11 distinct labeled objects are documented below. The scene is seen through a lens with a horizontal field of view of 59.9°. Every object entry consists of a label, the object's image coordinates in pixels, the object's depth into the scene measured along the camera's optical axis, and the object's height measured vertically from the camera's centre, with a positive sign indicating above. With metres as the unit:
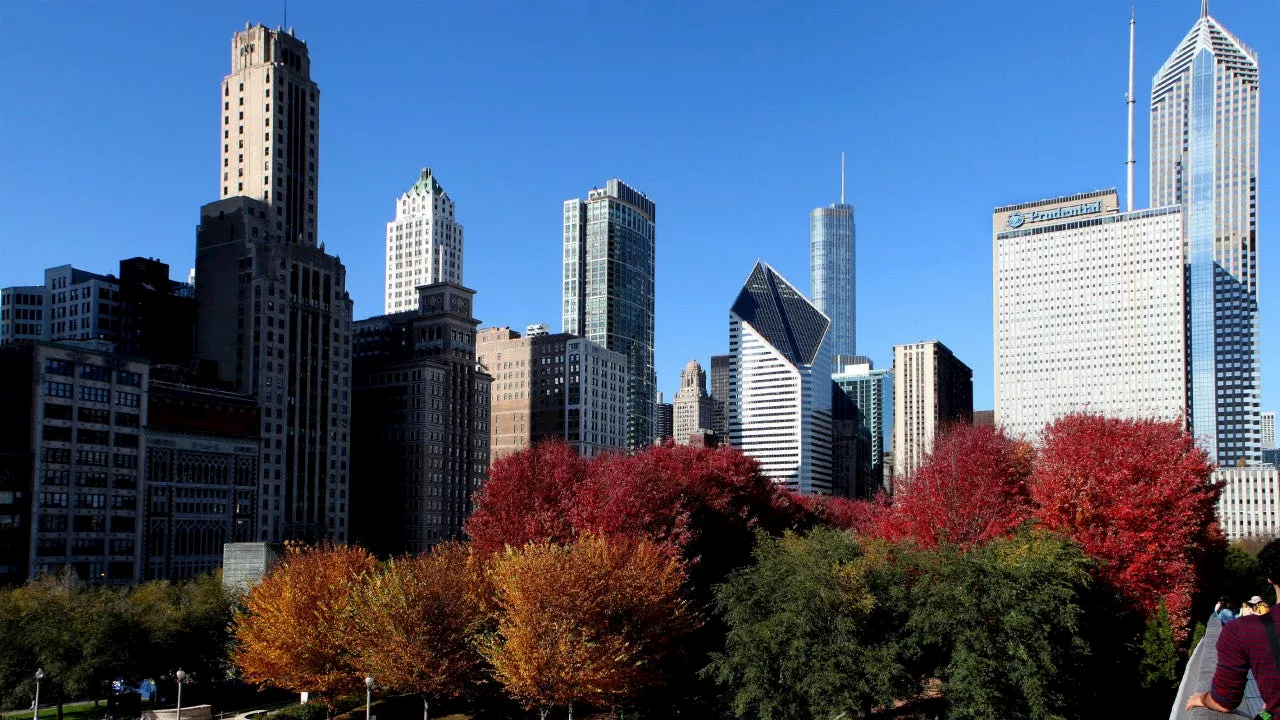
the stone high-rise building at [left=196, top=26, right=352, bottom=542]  156.38 +20.26
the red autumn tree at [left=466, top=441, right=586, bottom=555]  69.00 -4.33
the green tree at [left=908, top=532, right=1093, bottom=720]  46.03 -8.32
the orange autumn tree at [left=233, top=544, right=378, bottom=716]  54.53 -9.83
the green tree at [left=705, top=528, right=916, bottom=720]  48.03 -9.05
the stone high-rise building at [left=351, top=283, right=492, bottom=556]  185.25 -0.45
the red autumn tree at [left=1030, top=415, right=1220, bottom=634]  59.41 -3.84
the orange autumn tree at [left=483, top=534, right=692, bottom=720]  49.44 -8.76
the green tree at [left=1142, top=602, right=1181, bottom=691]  54.12 -10.57
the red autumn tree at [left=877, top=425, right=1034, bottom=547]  63.97 -3.61
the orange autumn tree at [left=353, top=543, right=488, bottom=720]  51.38 -9.21
